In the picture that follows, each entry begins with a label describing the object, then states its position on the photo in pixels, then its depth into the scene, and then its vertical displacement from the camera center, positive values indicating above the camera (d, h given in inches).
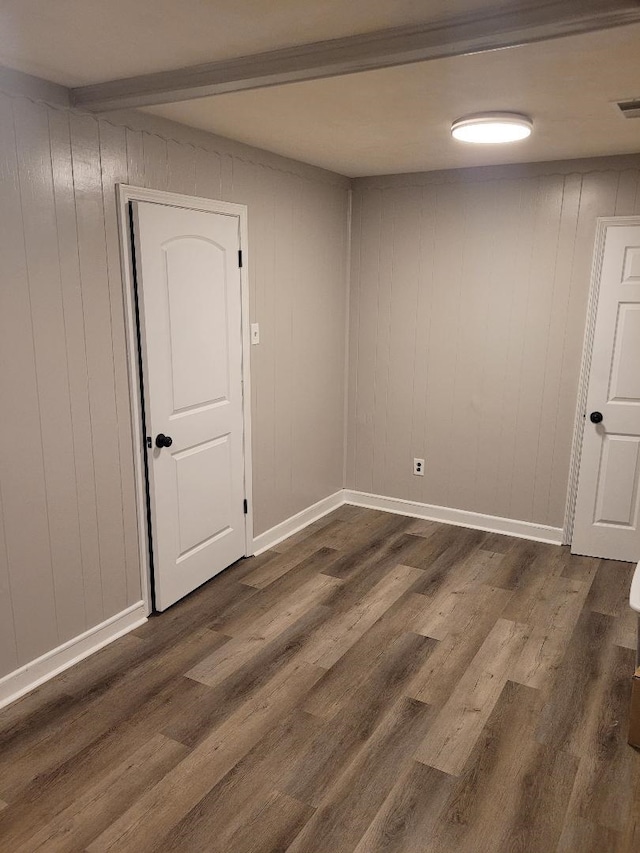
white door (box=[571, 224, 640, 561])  144.3 -26.2
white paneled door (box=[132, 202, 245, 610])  117.1 -17.0
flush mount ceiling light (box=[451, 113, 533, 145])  104.8 +29.9
